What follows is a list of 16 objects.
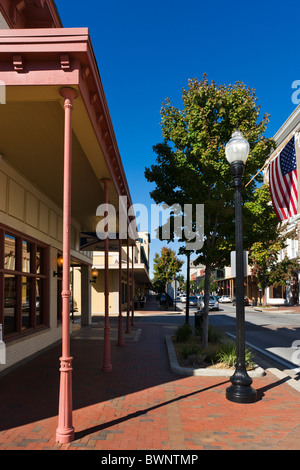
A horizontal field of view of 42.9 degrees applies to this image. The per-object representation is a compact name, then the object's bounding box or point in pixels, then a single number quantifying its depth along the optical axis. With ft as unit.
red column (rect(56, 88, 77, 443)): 16.08
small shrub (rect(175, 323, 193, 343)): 42.57
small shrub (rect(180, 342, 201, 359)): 32.70
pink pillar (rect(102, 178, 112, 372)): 29.01
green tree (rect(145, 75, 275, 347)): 37.53
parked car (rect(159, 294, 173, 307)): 134.12
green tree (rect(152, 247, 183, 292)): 176.65
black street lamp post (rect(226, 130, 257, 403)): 22.98
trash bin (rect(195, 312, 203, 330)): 47.07
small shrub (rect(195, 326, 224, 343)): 41.98
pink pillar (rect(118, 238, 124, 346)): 42.11
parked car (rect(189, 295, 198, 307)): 156.53
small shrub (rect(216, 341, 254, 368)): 30.14
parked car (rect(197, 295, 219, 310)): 120.88
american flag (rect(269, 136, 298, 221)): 31.12
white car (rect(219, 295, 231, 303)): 187.37
